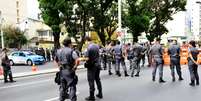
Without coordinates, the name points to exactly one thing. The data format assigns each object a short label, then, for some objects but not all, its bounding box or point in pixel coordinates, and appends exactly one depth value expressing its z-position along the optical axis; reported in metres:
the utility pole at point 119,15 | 23.79
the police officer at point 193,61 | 10.93
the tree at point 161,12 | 42.83
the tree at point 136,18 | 36.54
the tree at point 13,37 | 55.13
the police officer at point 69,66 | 7.19
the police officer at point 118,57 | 14.41
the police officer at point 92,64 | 8.22
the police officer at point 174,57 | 12.32
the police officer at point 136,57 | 14.12
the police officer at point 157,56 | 12.07
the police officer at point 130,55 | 14.88
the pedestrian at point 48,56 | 31.50
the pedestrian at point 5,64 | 13.92
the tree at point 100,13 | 29.99
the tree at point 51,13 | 28.40
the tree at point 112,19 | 34.07
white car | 27.70
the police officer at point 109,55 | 15.10
